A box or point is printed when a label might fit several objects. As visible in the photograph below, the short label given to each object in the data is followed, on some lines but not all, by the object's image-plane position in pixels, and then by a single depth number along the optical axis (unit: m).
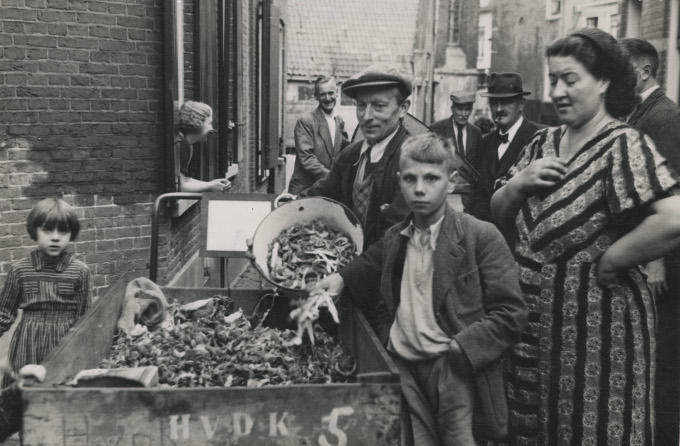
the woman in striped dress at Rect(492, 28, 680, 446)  3.37
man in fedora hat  6.77
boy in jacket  3.42
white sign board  5.36
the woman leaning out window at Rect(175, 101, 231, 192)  6.73
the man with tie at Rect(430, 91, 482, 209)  8.17
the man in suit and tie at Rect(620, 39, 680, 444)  4.73
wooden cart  2.76
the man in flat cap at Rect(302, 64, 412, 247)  4.39
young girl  4.21
